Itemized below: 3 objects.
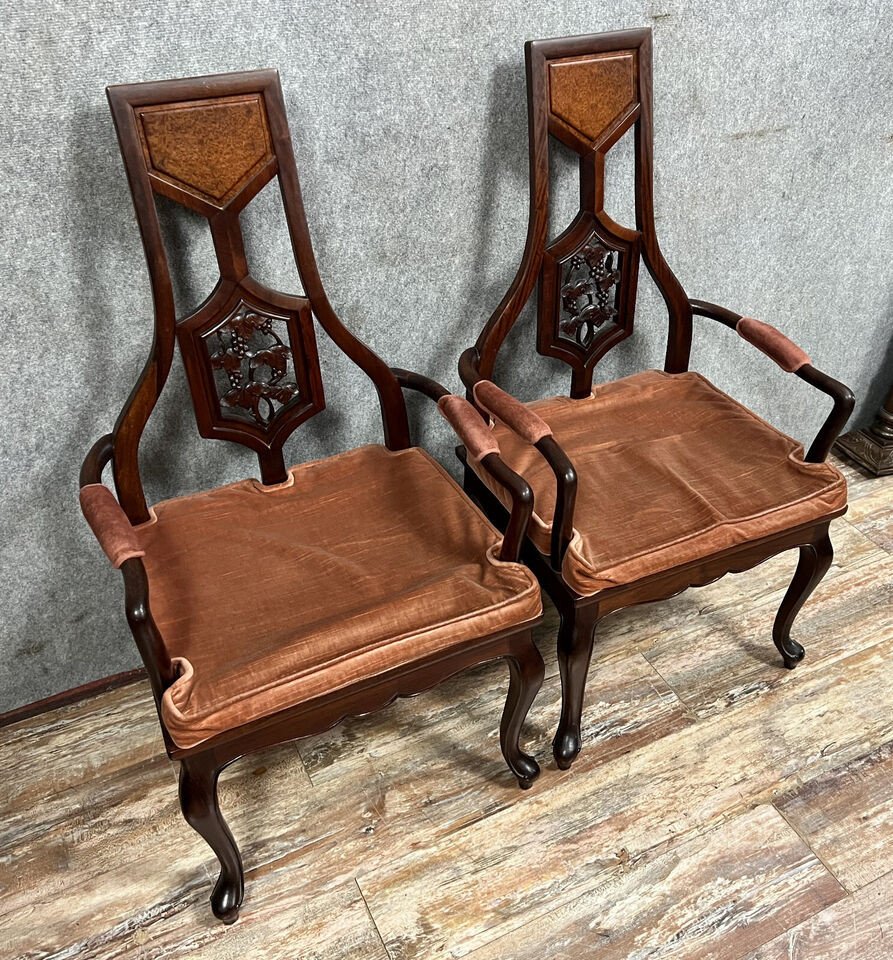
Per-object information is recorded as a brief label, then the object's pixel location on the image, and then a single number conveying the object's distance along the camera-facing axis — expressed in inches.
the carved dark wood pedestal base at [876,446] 96.4
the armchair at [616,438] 57.8
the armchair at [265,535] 48.6
